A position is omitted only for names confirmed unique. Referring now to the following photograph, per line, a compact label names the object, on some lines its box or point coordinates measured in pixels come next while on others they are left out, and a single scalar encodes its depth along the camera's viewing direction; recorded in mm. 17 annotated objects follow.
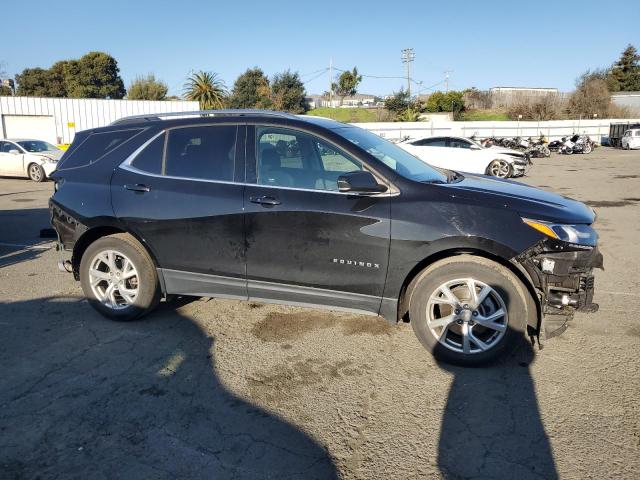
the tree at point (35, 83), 64125
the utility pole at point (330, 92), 75312
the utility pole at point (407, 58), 65812
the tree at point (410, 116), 50094
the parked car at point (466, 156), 17844
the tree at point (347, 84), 82938
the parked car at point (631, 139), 36656
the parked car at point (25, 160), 16969
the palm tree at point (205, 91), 56281
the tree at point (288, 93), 64575
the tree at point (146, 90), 65375
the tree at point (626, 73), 70812
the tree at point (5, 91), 59181
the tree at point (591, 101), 57062
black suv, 3594
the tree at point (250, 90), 66919
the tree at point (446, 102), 61156
